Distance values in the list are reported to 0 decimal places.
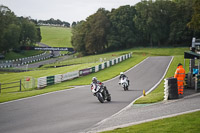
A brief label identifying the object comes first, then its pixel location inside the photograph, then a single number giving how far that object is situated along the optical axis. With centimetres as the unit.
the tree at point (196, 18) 5281
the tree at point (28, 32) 11938
